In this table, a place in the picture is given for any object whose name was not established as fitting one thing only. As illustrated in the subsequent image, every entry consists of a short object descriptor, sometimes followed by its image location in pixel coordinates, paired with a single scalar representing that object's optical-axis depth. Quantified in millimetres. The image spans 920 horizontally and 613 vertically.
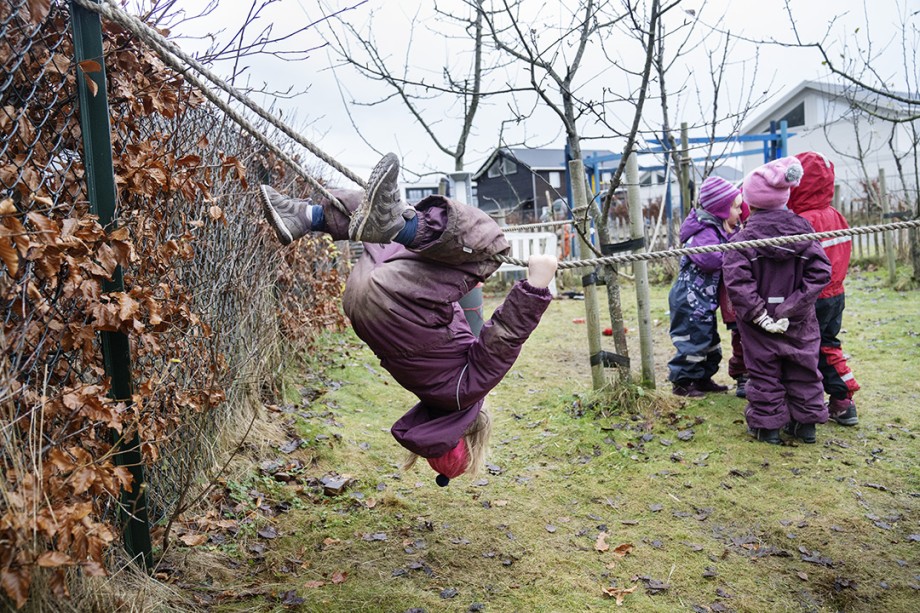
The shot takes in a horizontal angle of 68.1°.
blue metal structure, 12039
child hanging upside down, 2635
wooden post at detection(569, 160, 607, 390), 5320
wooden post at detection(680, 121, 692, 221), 7047
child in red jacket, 5043
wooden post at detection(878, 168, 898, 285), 10789
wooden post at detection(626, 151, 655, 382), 5504
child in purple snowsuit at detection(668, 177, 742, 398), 5711
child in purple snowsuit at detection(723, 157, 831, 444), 4648
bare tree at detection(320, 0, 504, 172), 5352
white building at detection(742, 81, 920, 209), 27344
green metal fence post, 2449
